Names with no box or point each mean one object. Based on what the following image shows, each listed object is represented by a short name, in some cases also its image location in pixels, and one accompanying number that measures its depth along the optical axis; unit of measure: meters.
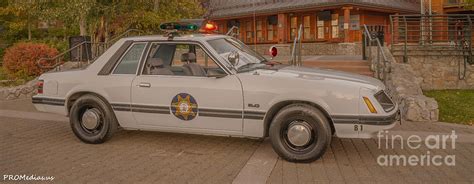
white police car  5.36
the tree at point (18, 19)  31.69
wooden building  26.34
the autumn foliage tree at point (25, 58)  14.29
